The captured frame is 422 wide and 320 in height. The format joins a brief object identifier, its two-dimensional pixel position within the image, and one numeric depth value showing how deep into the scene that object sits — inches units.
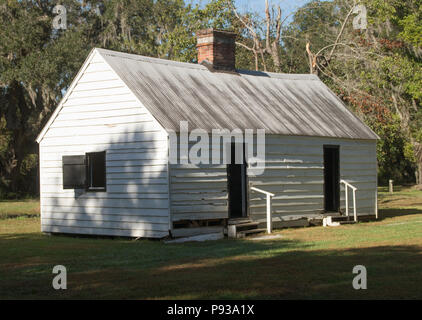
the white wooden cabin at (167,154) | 664.4
